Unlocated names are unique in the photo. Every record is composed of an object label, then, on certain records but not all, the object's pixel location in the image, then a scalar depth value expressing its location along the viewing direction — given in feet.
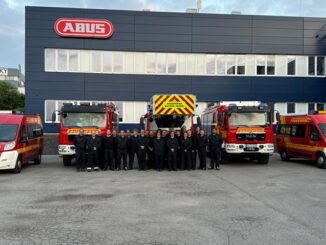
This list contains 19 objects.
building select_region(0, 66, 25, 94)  431.84
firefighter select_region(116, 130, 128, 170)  52.06
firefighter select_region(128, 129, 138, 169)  52.65
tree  238.27
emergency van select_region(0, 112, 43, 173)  48.65
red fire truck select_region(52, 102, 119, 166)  54.65
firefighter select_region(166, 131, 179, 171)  51.39
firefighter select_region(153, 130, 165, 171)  51.52
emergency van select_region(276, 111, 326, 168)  55.36
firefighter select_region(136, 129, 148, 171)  52.16
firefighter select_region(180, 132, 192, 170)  51.90
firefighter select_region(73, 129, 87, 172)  51.58
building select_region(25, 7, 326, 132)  87.92
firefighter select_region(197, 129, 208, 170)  52.45
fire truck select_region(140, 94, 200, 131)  54.39
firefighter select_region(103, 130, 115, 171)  51.83
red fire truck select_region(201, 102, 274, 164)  56.49
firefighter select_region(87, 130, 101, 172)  51.39
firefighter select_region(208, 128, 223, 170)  53.06
